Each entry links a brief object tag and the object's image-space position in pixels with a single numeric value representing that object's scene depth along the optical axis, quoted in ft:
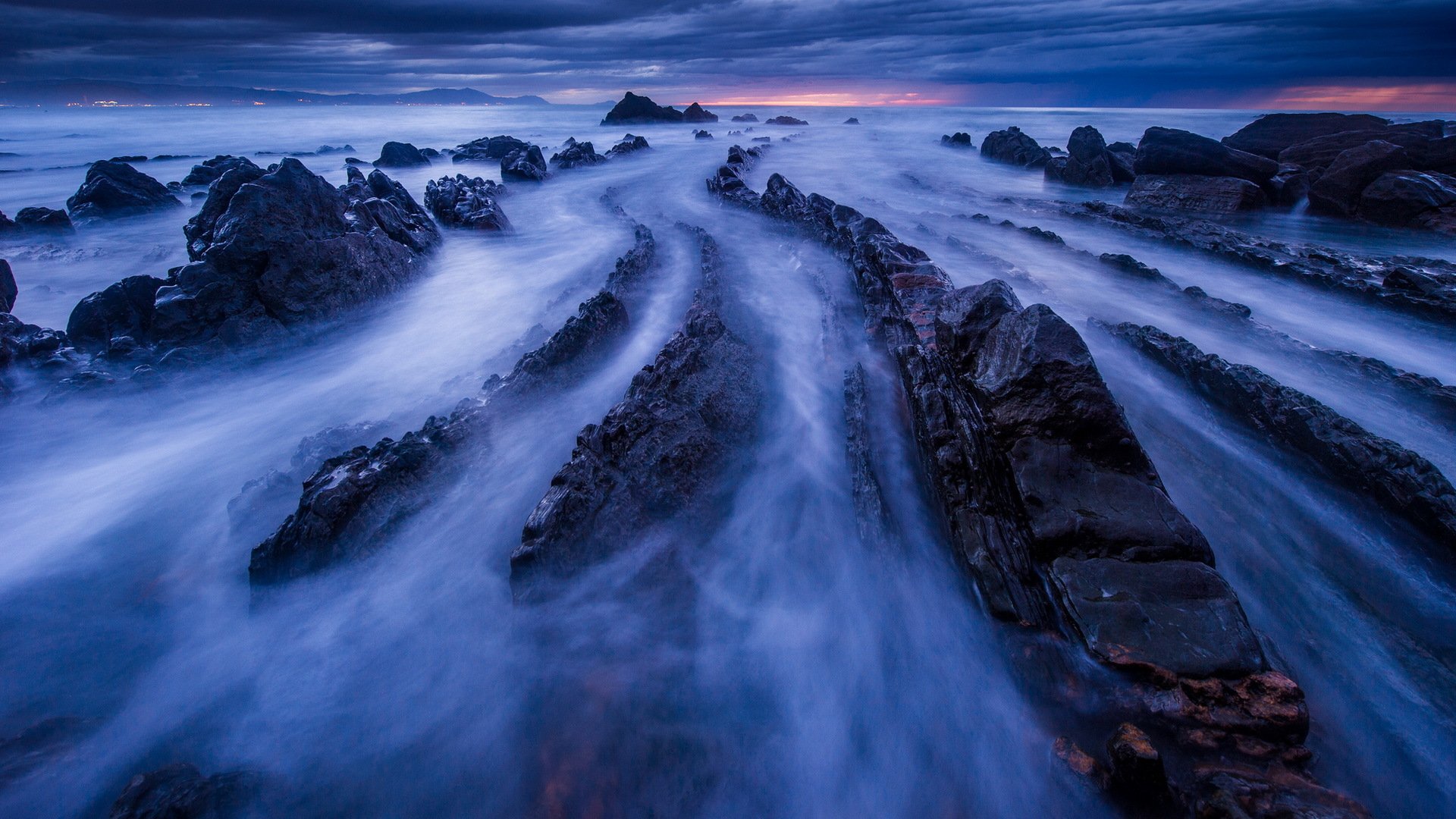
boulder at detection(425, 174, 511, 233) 45.14
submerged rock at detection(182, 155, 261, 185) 62.00
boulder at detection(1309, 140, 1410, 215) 42.34
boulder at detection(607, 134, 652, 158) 92.32
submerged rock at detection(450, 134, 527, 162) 86.79
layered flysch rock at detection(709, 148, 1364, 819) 8.70
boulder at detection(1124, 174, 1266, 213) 46.68
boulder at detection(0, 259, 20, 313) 25.52
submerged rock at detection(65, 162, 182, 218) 47.06
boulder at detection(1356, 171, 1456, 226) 38.88
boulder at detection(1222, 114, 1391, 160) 55.06
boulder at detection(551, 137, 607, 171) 79.30
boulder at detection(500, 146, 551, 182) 68.03
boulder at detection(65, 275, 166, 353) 22.95
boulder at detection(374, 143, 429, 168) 80.07
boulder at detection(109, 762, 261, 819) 8.42
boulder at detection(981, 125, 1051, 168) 76.54
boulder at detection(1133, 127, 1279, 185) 48.03
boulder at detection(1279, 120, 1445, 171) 47.83
